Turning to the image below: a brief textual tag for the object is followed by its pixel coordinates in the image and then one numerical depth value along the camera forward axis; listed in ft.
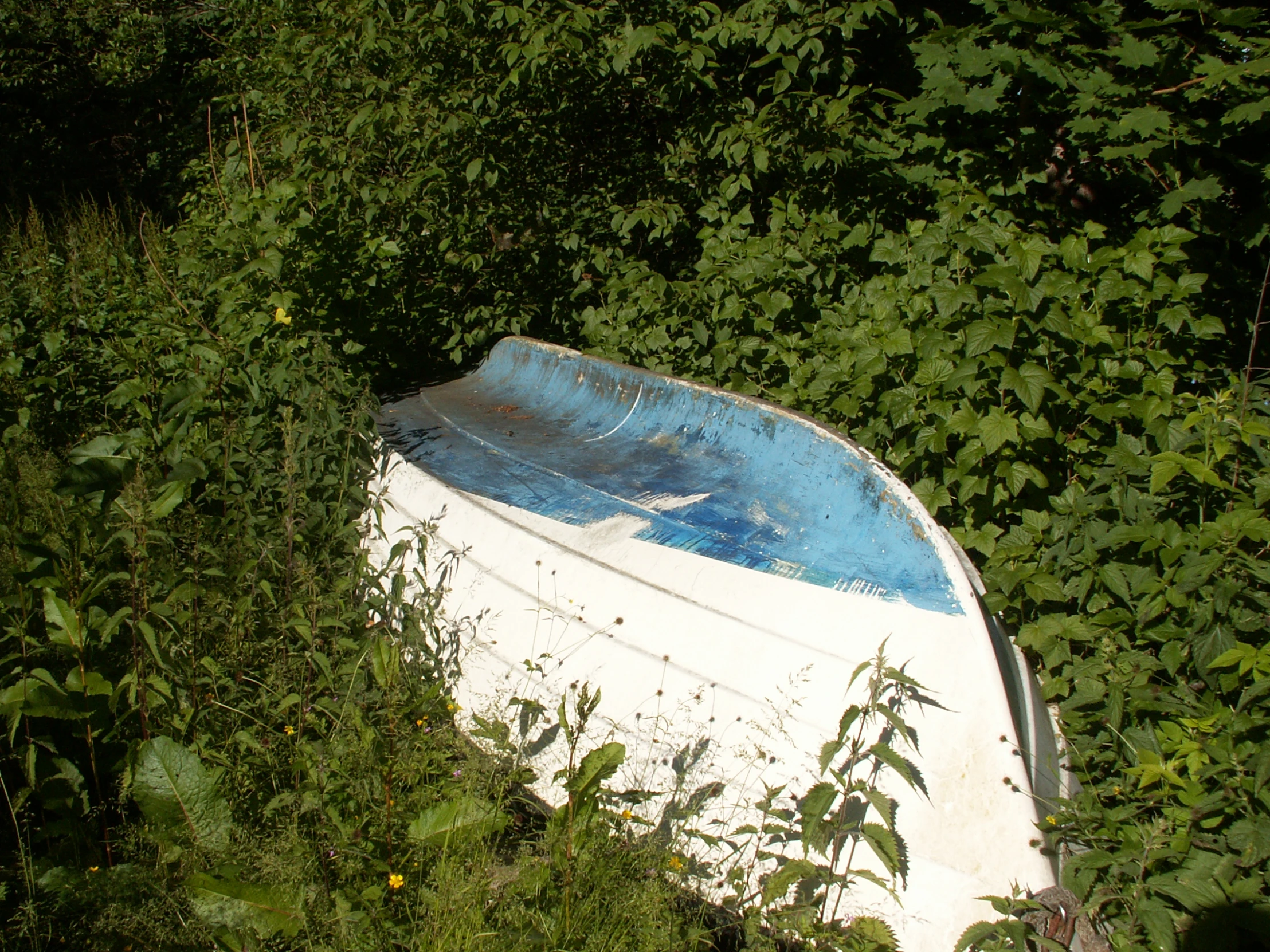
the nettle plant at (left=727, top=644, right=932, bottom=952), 6.30
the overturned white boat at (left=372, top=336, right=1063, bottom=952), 6.47
